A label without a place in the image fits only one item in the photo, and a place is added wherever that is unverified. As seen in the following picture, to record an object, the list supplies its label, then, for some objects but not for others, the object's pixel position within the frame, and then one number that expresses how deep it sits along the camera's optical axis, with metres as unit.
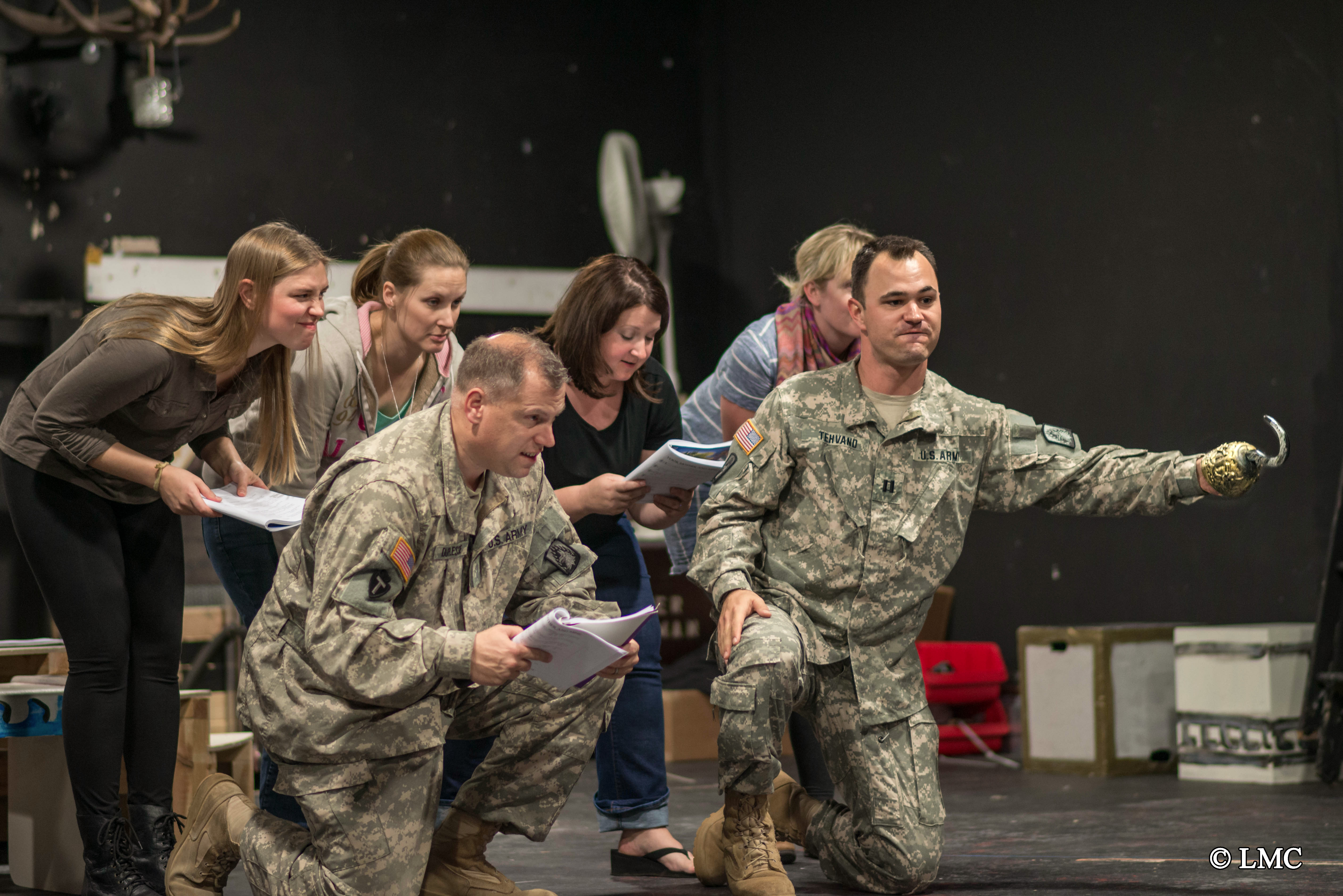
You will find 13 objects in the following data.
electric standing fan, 14.09
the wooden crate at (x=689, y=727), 10.70
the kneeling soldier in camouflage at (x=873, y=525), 5.34
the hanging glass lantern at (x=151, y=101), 12.20
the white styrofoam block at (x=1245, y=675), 8.68
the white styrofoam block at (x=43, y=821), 5.70
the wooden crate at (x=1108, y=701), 9.39
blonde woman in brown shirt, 5.10
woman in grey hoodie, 5.72
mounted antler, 11.70
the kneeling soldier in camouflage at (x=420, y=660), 4.30
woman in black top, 5.82
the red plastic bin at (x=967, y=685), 10.71
